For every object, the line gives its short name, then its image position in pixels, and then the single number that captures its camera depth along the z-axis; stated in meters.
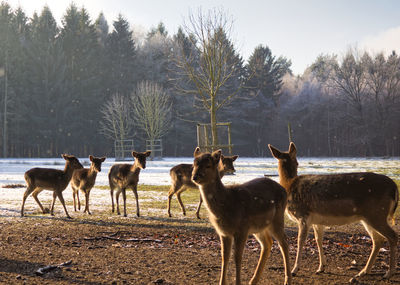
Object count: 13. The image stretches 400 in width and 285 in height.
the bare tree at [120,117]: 43.03
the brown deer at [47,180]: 10.25
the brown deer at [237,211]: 4.39
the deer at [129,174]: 10.45
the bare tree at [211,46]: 22.36
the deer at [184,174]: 10.24
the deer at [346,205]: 5.08
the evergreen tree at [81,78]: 52.00
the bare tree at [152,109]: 41.62
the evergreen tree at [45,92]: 50.91
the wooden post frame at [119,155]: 39.17
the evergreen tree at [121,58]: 55.06
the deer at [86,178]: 10.84
